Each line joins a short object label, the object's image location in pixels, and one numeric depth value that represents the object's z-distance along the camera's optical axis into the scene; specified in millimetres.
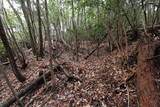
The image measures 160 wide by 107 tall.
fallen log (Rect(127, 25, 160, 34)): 3836
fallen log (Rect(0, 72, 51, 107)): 3634
